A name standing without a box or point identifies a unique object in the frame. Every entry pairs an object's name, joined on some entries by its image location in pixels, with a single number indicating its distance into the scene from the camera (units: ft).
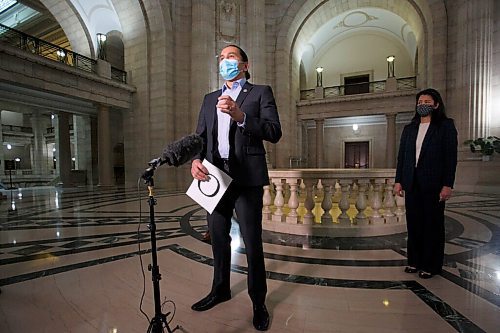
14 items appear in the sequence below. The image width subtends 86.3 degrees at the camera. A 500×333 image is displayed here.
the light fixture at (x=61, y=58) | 41.09
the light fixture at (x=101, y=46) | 43.65
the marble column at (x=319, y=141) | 56.39
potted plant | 30.83
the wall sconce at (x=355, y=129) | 65.52
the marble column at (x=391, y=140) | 50.11
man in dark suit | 5.59
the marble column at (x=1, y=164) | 70.13
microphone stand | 4.61
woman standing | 7.90
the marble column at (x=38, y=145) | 81.25
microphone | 4.62
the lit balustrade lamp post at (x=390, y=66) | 55.99
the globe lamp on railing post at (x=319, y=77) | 64.36
